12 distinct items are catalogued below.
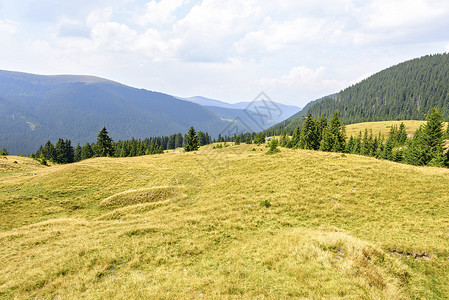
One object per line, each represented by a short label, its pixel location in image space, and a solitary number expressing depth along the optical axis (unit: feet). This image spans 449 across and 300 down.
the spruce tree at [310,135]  205.77
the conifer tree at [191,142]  246.47
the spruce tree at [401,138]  351.58
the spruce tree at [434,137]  142.20
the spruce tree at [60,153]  314.76
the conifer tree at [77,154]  363.11
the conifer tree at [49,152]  313.53
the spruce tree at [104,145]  221.07
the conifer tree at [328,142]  209.77
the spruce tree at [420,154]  152.77
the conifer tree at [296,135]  310.33
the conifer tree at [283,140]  345.96
